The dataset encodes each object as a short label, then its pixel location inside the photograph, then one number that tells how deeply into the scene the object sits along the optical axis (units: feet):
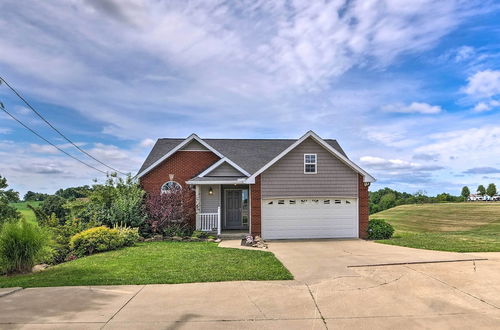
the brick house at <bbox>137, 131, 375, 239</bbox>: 57.26
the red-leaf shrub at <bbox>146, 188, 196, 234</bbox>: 56.80
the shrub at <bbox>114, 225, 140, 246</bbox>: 47.23
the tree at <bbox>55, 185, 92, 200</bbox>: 131.99
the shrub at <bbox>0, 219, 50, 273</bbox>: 32.91
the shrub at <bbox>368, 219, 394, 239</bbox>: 58.39
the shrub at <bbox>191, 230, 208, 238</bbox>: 55.01
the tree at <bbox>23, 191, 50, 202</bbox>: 108.57
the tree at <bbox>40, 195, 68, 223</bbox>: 89.61
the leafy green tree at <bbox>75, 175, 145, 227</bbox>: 56.03
